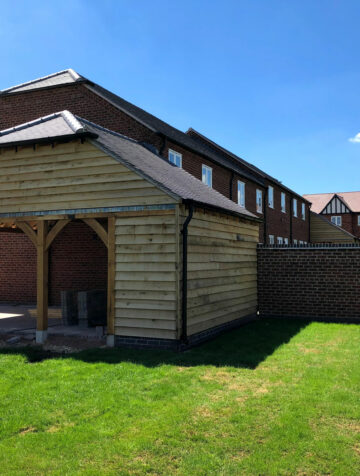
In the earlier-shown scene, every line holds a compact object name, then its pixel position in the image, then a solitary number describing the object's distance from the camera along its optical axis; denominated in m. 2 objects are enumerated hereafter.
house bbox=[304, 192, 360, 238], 56.47
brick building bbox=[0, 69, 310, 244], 15.55
